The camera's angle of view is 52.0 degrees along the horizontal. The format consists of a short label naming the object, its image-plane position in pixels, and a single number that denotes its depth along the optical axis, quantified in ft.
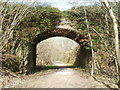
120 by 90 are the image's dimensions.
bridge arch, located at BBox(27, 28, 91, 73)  27.22
